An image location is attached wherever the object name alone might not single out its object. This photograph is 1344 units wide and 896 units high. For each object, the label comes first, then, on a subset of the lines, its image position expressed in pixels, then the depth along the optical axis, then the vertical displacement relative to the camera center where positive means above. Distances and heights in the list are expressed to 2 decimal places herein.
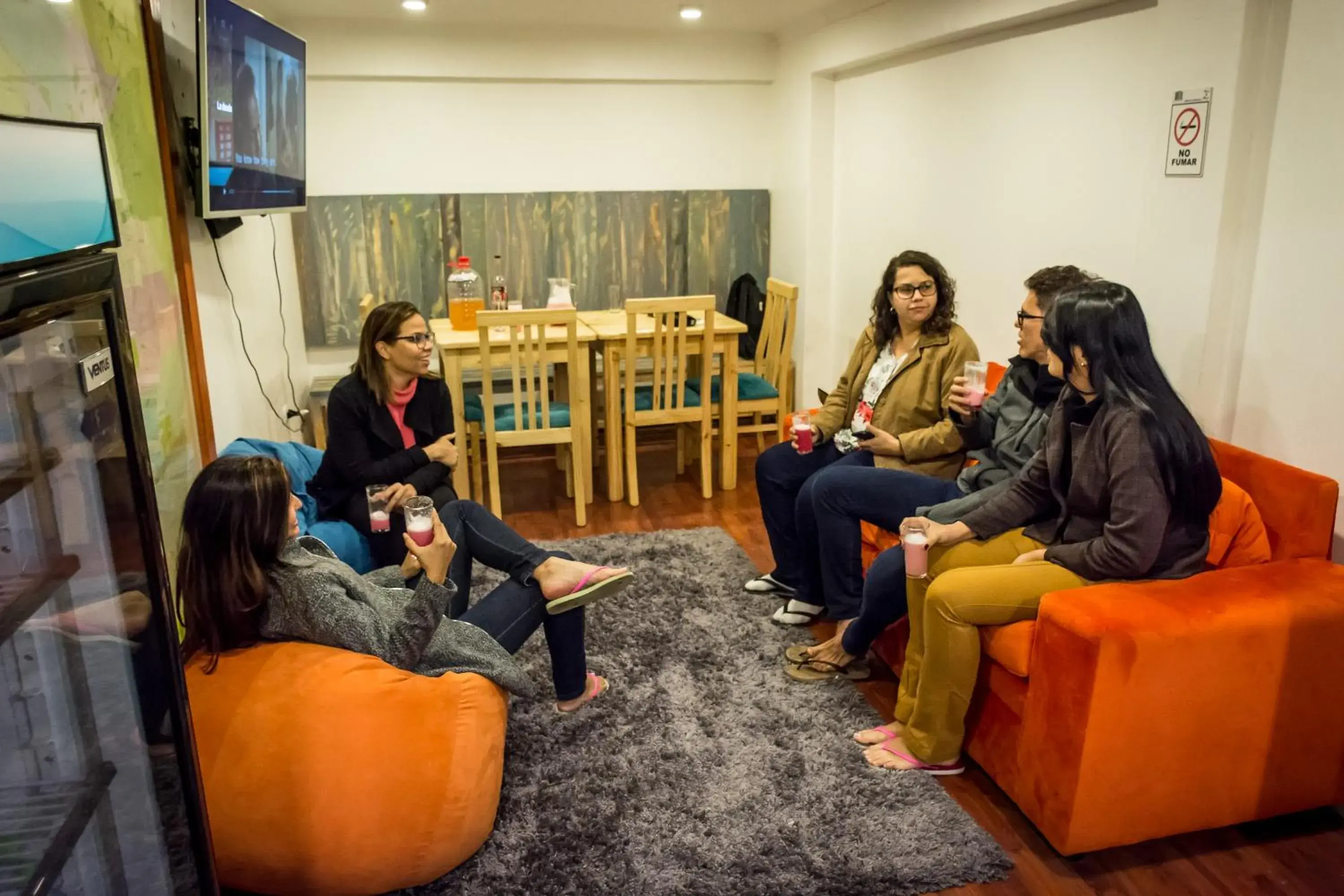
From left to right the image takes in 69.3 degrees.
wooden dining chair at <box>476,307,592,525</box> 4.01 -0.73
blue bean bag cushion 2.87 -0.87
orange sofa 1.95 -0.97
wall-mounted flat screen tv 2.76 +0.34
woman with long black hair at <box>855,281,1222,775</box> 2.05 -0.66
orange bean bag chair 1.78 -1.01
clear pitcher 4.70 -0.37
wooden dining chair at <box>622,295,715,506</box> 4.25 -0.64
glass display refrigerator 1.02 -0.44
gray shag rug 2.02 -1.31
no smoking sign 2.63 +0.22
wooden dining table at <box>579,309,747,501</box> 4.42 -0.74
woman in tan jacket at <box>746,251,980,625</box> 3.02 -0.62
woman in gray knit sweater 1.75 -0.70
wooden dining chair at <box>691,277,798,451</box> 4.74 -0.76
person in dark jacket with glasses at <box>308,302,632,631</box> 2.98 -0.65
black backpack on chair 5.50 -0.50
